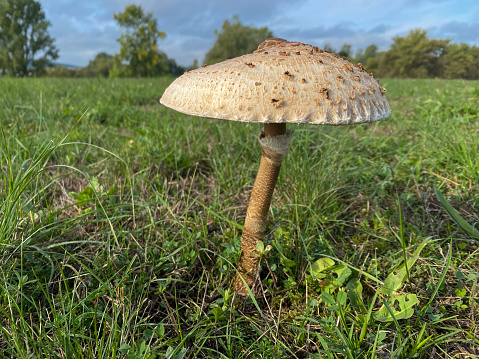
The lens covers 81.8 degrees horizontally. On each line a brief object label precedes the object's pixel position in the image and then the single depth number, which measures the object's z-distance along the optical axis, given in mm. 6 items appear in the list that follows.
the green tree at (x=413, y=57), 45031
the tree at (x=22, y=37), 44500
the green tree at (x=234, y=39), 47688
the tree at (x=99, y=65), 60816
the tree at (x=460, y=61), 26962
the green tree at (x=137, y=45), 40625
